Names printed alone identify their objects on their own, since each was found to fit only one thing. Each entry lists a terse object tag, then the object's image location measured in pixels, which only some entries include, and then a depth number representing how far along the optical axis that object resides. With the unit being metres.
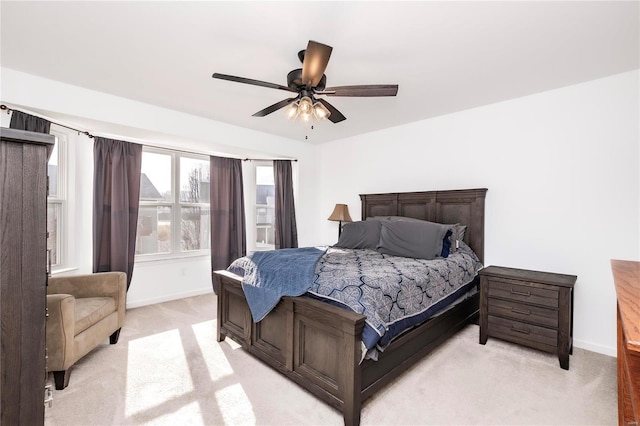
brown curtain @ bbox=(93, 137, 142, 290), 3.52
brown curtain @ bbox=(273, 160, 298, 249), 4.86
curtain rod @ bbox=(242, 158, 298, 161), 4.91
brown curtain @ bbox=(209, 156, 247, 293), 4.51
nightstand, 2.48
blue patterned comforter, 1.90
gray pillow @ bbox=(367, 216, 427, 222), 3.65
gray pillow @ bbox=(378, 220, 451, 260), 3.06
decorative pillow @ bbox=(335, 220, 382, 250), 3.58
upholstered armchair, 2.05
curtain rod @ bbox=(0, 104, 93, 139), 2.60
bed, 1.77
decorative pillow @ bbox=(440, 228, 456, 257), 3.14
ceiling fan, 1.87
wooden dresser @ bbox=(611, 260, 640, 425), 0.75
